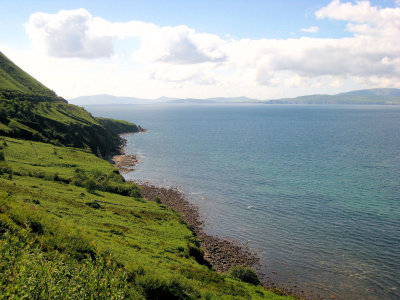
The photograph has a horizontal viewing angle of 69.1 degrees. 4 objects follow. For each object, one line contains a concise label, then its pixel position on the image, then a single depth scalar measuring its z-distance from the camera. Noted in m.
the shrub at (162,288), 27.70
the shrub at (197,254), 48.00
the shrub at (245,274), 43.97
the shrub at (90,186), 70.03
